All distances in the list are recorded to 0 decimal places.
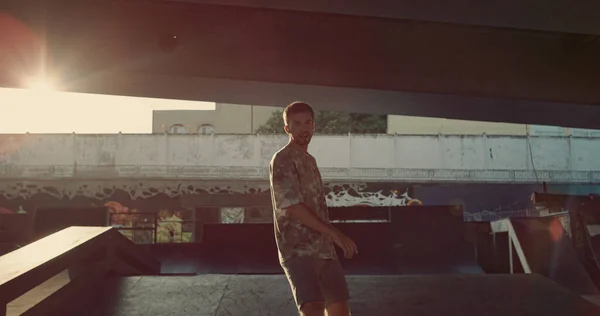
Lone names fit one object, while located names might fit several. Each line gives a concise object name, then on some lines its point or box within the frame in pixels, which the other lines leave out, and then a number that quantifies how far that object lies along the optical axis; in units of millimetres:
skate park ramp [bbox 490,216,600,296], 8203
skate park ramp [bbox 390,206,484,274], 10648
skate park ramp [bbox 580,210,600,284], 9336
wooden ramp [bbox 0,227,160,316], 4555
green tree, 35584
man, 3303
